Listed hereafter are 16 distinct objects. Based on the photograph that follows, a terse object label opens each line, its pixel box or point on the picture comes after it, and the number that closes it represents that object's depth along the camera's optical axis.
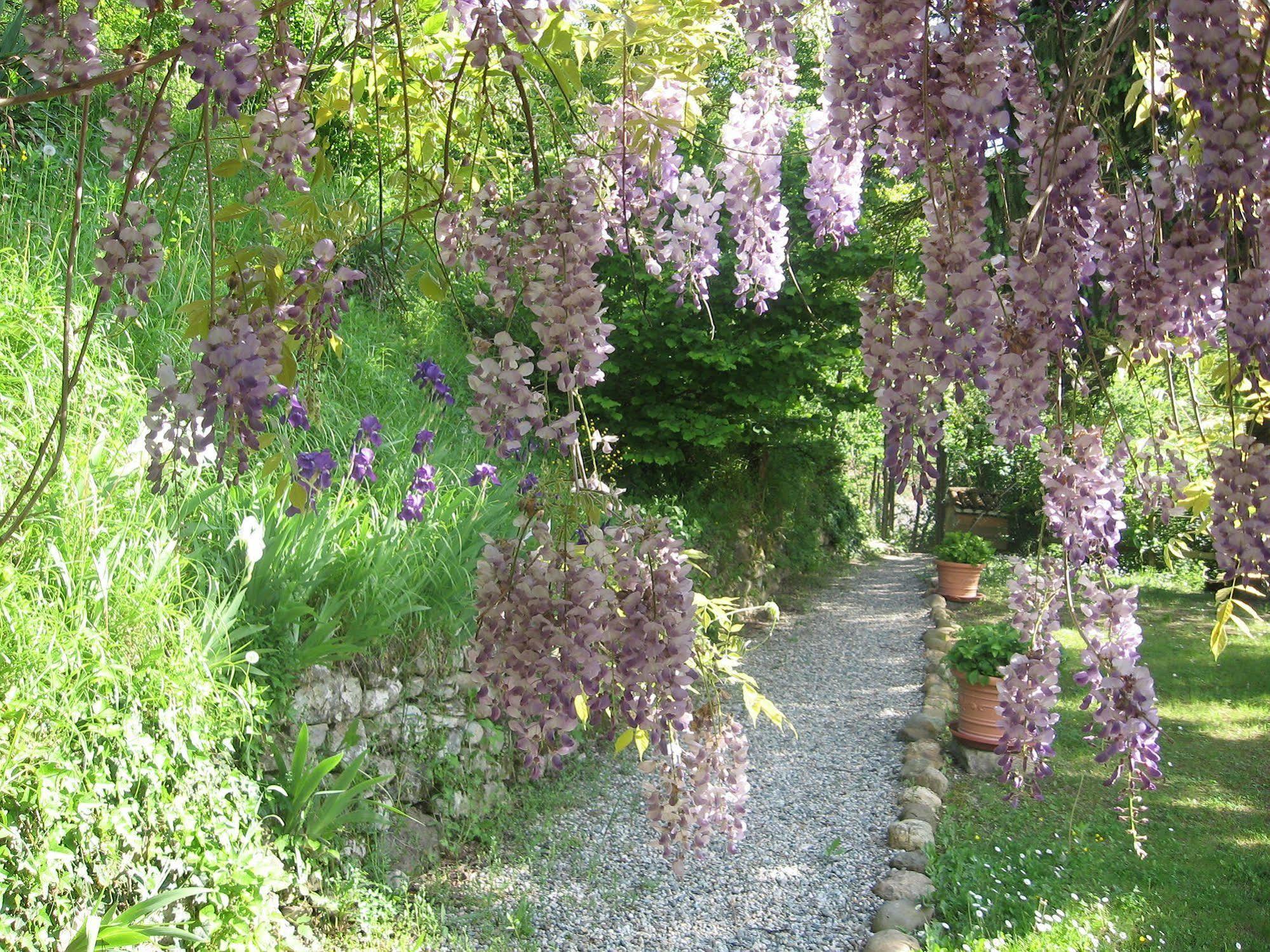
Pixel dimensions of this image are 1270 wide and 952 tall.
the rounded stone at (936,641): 6.62
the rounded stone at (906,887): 3.19
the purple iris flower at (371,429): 3.61
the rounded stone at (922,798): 3.94
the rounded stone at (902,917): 2.99
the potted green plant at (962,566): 8.29
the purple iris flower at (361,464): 3.52
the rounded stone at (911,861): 3.41
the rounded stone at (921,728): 4.81
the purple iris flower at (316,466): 3.11
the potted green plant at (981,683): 4.43
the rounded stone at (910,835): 3.58
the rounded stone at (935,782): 4.14
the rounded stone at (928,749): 4.52
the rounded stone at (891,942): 2.80
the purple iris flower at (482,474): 3.56
